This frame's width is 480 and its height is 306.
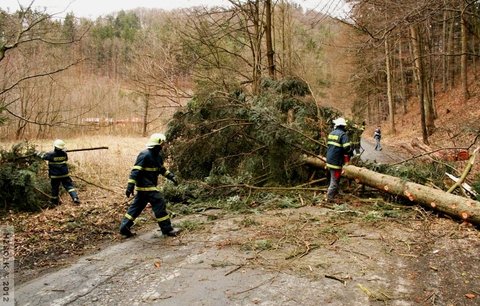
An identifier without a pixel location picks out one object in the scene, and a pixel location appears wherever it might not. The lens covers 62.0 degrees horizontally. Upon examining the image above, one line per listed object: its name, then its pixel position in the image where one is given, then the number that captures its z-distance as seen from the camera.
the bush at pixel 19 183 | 8.73
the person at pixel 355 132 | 9.57
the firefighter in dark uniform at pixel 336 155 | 7.79
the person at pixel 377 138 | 19.74
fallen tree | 5.91
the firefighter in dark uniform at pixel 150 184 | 6.34
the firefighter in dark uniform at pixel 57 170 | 9.52
